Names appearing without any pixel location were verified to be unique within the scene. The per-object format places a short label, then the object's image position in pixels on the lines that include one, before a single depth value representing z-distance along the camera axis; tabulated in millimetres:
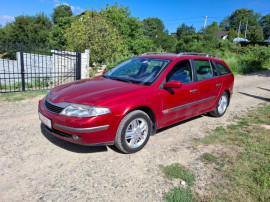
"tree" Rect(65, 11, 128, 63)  12836
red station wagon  3068
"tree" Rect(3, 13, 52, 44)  36125
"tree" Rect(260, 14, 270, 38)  85519
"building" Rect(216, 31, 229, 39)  85188
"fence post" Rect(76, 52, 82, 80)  8906
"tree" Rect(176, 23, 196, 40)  59000
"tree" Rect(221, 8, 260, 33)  89531
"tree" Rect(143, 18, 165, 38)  63431
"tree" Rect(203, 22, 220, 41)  38072
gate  7733
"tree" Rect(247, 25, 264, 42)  67312
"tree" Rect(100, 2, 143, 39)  21188
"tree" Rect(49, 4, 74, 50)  36156
